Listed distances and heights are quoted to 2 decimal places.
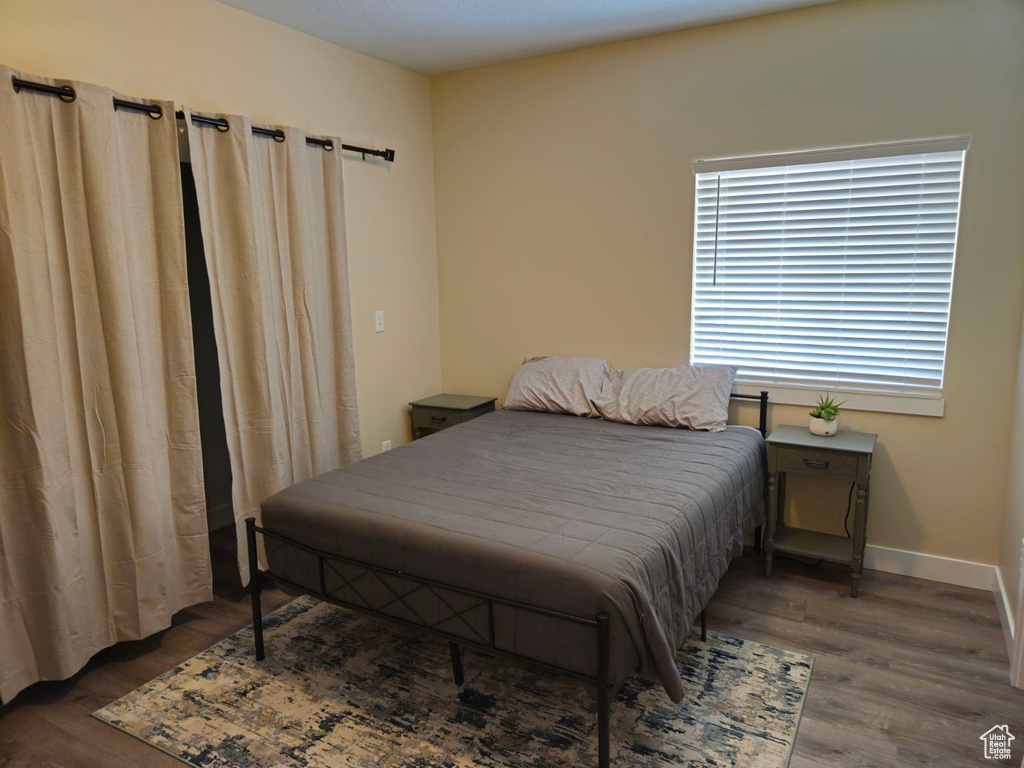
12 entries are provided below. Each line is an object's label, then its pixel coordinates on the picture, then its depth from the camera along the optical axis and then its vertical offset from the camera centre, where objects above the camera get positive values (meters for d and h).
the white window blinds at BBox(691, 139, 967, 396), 2.98 +0.07
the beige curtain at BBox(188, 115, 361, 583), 2.88 -0.06
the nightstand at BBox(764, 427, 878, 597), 2.93 -0.86
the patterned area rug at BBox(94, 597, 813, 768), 2.06 -1.44
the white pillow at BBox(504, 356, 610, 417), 3.64 -0.56
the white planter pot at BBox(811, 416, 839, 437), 3.08 -0.68
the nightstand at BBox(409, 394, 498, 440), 3.96 -0.75
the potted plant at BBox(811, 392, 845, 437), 3.08 -0.64
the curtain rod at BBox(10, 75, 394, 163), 2.18 +0.70
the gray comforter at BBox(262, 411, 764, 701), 1.90 -0.79
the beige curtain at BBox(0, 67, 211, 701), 2.22 -0.34
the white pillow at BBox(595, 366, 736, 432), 3.27 -0.58
